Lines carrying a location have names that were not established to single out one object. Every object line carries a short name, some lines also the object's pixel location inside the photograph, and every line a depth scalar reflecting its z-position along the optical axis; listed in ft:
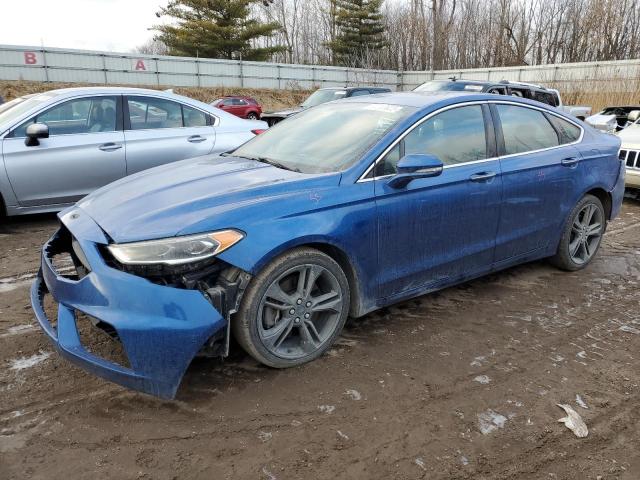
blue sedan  8.16
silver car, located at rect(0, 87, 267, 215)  17.87
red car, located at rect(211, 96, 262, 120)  81.54
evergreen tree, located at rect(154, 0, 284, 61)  134.41
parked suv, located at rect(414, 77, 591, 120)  31.91
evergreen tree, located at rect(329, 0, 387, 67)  157.17
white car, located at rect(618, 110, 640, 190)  24.93
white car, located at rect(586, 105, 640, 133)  42.82
